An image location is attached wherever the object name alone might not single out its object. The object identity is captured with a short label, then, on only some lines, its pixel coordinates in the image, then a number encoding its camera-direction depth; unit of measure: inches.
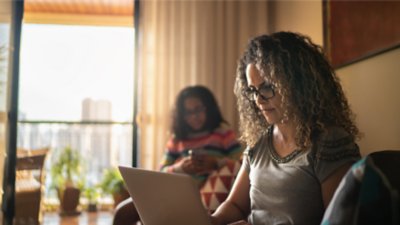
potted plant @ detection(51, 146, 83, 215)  160.7
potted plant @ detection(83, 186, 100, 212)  172.4
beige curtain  124.7
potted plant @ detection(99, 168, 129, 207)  143.8
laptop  45.3
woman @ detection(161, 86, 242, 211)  88.3
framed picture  56.4
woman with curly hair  41.0
